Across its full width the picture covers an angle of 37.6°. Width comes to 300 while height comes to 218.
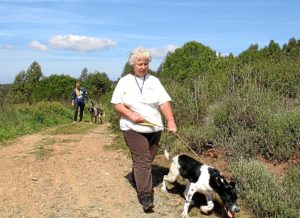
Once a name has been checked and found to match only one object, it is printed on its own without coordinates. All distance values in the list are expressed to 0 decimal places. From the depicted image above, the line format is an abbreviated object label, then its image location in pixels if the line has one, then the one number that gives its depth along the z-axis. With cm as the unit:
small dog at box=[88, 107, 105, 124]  1881
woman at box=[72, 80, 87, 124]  1788
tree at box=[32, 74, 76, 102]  4571
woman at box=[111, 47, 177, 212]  586
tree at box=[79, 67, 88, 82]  5205
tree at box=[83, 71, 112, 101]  4506
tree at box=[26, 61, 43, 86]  5400
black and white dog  534
